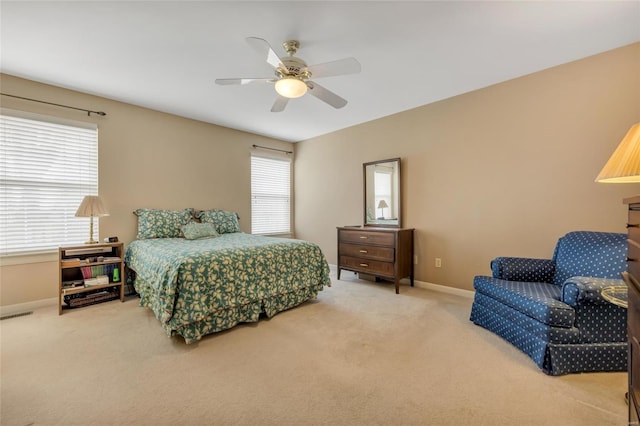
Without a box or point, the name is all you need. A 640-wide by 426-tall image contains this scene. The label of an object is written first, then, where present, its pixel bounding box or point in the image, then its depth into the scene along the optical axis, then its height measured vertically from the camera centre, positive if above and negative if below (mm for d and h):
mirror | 3949 +279
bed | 2150 -624
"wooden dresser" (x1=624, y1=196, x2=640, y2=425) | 844 -306
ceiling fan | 1943 +1099
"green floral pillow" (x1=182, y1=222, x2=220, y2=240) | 3592 -262
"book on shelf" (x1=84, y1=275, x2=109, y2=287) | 3033 -786
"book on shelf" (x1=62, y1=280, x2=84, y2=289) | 2969 -801
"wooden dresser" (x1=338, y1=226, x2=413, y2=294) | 3518 -557
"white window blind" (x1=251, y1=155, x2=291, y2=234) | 5029 +319
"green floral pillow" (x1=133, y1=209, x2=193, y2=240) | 3559 -153
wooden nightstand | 2922 -726
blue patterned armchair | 1748 -668
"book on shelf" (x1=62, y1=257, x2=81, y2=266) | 2903 -543
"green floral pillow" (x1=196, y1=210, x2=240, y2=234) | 4117 -128
